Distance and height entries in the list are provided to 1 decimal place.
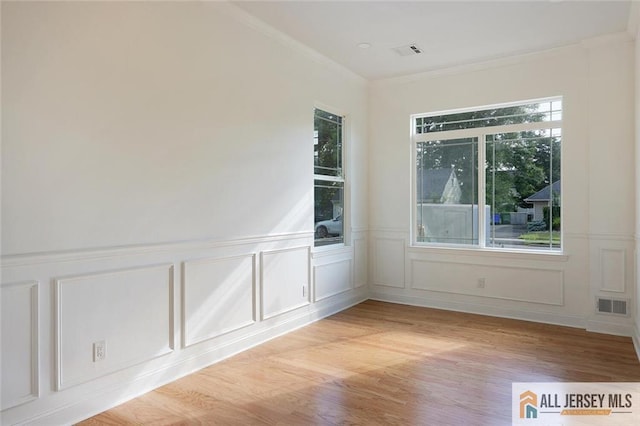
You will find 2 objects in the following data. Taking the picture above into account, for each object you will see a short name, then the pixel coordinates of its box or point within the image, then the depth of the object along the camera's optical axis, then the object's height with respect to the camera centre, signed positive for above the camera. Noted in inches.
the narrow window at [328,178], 183.3 +15.0
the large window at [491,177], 176.6 +15.4
